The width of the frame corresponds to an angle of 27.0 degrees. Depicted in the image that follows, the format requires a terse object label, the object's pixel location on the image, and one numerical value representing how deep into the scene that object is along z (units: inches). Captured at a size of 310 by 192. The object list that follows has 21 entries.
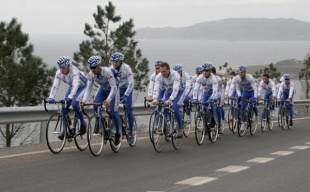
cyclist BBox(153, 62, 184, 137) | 548.4
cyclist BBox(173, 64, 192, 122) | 676.2
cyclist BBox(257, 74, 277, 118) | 808.9
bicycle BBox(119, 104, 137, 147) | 541.6
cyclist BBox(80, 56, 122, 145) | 483.2
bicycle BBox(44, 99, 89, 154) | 489.4
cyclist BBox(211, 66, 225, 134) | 686.8
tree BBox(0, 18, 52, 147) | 1200.2
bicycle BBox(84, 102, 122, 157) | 481.7
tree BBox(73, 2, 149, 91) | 1753.2
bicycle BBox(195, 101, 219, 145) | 597.9
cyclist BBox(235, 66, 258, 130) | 719.1
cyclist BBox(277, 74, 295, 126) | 839.9
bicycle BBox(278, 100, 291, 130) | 838.1
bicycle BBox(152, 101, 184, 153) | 512.7
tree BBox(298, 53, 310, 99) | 2527.3
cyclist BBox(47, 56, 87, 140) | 489.4
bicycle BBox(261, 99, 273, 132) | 799.2
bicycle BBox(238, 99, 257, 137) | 712.4
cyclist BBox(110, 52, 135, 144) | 525.3
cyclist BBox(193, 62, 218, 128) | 621.3
